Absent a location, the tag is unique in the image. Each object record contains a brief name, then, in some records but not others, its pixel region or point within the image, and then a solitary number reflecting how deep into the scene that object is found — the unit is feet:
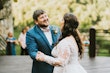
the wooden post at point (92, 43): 28.43
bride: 8.85
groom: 9.96
